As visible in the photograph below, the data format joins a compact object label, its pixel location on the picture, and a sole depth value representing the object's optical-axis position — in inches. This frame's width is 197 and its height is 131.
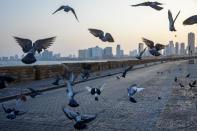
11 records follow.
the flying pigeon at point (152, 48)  175.0
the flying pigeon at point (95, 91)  180.6
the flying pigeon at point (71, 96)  143.5
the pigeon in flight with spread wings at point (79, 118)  172.6
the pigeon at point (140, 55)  183.3
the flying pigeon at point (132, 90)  210.5
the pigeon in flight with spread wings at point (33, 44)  147.2
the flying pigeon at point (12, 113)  230.7
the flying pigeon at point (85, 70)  225.4
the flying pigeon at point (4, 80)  166.4
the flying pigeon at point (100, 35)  158.3
